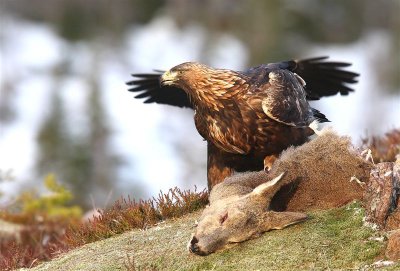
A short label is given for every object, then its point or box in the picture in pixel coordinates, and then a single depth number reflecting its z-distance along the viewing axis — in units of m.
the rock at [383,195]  13.79
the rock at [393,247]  12.82
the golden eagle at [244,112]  15.98
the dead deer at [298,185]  14.12
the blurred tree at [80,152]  69.25
